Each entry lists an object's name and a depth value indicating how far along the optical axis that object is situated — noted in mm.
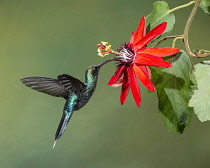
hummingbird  3738
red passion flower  3697
